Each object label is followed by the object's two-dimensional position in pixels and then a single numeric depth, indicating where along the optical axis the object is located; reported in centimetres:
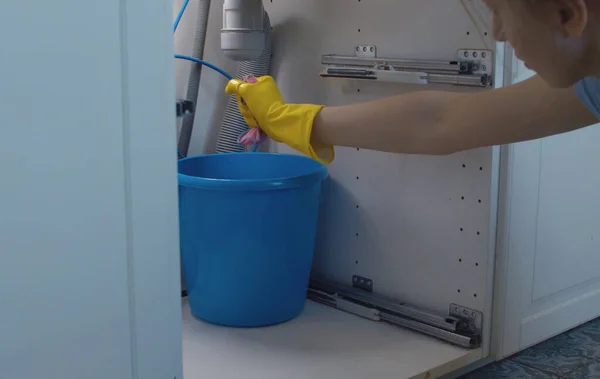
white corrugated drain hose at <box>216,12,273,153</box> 169
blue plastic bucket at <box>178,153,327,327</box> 143
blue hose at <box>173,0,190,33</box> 167
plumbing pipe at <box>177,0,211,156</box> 171
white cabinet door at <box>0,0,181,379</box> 75
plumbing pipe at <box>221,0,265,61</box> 155
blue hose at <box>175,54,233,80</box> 163
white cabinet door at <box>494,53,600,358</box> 140
